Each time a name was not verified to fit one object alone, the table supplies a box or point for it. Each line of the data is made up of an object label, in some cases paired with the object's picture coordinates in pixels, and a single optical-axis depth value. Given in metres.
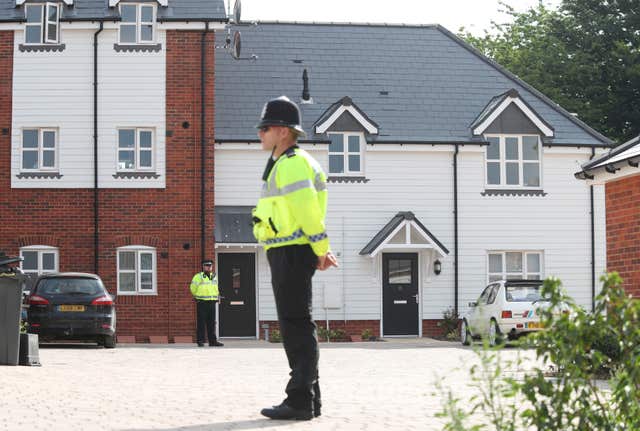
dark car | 24.39
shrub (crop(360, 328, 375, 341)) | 32.53
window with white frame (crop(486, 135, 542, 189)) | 34.12
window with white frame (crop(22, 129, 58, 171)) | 31.70
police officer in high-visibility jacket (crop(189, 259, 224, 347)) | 27.50
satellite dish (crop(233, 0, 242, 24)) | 35.25
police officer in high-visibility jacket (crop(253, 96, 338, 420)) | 8.80
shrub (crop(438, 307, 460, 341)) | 32.94
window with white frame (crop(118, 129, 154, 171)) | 31.78
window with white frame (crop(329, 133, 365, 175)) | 33.38
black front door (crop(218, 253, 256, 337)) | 32.62
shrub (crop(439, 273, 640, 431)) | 6.00
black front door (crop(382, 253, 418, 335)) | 33.44
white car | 27.08
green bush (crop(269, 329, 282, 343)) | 30.57
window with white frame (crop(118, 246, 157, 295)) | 31.47
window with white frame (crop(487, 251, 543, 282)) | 34.12
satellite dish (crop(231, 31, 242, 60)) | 33.48
